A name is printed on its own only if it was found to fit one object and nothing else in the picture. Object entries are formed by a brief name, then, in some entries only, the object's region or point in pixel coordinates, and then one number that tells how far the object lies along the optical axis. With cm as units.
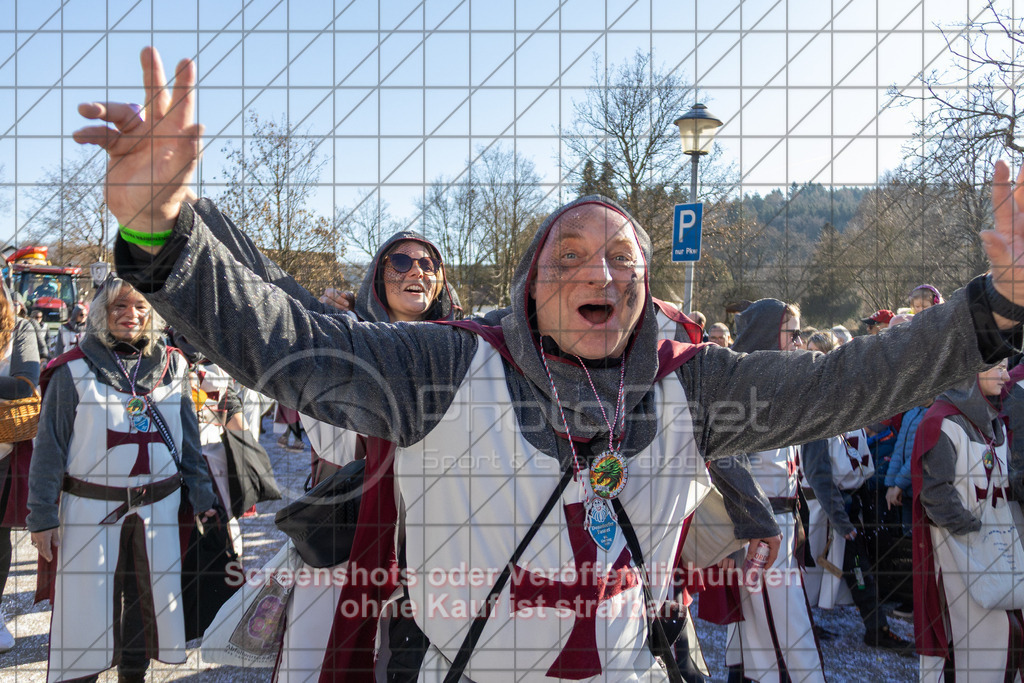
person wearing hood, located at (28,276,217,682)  307
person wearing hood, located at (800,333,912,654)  404
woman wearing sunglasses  242
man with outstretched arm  151
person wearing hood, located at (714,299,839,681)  334
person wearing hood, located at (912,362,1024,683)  312
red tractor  1282
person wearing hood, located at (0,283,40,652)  351
